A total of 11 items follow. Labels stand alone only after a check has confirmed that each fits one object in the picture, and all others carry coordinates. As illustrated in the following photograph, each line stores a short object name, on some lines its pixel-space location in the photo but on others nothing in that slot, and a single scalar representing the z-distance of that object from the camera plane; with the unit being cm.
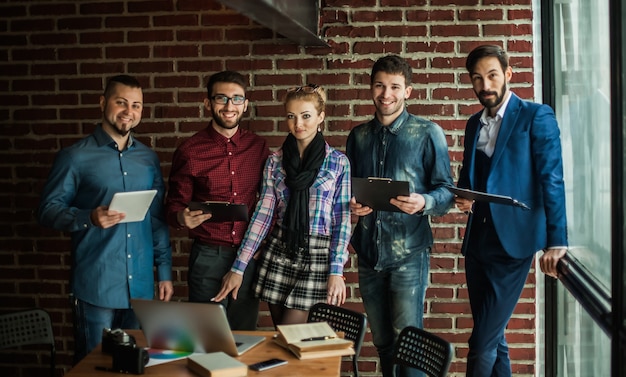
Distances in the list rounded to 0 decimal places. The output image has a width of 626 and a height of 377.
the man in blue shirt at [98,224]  318
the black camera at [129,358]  224
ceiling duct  258
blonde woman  315
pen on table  245
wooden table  225
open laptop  230
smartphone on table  227
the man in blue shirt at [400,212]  320
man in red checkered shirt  337
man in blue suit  286
